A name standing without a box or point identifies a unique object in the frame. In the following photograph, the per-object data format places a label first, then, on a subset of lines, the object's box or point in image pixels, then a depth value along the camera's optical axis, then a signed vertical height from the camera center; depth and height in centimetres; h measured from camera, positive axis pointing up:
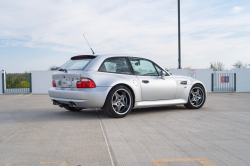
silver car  591 -18
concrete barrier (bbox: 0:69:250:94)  1878 -5
